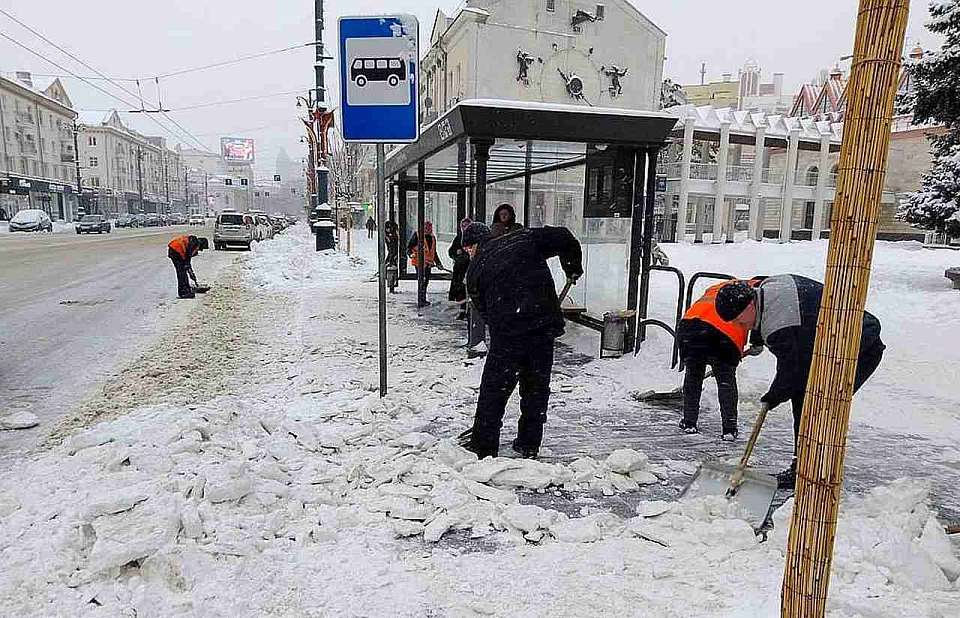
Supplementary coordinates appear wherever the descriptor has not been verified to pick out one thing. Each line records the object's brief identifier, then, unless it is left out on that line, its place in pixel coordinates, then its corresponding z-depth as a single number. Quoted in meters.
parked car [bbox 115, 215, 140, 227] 61.65
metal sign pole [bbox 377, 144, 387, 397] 5.25
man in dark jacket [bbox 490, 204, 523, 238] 6.75
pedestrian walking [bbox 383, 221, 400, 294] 13.01
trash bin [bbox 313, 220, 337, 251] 23.09
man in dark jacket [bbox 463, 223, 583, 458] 4.21
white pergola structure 29.94
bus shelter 6.24
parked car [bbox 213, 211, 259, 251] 26.14
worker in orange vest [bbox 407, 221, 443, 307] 10.42
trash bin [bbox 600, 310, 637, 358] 6.95
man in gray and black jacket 3.50
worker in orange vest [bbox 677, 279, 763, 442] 4.40
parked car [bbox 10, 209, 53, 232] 41.50
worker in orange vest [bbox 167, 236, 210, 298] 11.66
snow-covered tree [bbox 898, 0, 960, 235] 10.13
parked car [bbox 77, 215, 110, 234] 41.72
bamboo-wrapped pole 1.51
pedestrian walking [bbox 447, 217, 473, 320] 7.41
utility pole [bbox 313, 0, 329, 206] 20.36
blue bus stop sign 4.92
